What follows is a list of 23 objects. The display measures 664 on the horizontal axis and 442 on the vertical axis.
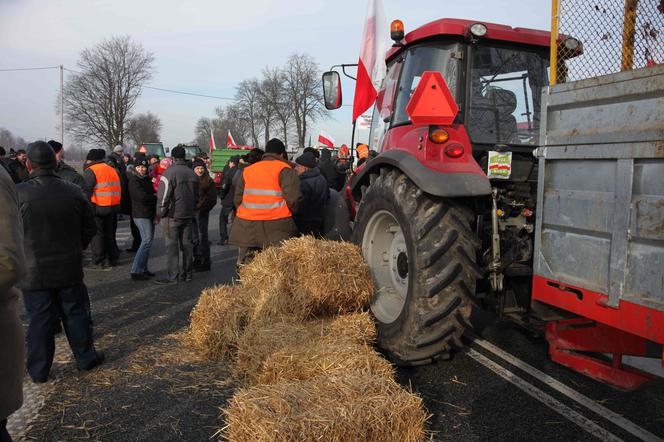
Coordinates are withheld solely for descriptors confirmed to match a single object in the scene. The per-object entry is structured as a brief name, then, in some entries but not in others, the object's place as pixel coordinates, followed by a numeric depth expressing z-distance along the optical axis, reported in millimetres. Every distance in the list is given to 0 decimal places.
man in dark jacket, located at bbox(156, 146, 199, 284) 6754
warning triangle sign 3232
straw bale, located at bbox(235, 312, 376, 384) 3299
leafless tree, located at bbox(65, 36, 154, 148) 42406
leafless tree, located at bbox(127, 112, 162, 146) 46297
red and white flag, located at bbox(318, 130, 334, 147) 18062
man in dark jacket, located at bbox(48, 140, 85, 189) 7402
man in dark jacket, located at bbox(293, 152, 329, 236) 6395
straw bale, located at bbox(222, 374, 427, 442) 2051
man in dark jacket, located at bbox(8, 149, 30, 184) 8914
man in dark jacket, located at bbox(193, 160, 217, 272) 8055
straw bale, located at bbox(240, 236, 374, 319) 3846
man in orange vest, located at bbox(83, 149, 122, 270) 7859
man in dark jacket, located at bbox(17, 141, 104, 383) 3750
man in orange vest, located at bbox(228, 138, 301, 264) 5215
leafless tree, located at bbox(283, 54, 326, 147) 43656
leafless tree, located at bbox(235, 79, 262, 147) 48062
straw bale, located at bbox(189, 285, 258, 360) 4086
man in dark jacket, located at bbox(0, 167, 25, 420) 1749
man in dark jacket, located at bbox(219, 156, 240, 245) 9641
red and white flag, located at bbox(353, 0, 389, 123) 5199
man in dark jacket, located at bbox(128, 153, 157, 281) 7215
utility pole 38812
